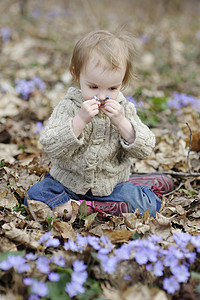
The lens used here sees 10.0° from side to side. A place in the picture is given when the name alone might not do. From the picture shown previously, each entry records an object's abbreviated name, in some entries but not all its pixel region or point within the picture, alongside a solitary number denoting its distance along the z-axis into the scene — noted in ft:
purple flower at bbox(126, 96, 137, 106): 10.32
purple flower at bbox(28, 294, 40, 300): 7.72
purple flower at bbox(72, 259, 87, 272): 7.88
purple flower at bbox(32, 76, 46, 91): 11.74
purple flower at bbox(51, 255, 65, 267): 7.91
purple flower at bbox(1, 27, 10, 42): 17.07
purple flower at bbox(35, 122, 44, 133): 10.19
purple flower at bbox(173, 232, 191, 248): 8.06
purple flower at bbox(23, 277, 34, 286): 7.75
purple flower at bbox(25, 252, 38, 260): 7.98
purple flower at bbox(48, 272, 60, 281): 7.82
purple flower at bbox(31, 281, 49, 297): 7.71
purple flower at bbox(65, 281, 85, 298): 7.78
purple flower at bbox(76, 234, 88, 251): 8.09
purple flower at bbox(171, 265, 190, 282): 7.86
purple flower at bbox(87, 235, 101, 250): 8.02
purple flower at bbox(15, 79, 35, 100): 11.32
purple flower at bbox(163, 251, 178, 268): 7.95
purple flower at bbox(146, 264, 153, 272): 7.92
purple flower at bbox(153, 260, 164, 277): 7.89
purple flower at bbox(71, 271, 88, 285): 7.81
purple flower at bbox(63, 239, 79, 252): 8.07
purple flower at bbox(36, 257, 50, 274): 7.86
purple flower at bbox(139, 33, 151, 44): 20.43
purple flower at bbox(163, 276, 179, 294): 7.82
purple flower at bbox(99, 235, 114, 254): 8.08
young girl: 8.57
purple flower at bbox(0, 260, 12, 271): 7.86
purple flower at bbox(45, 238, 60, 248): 8.08
